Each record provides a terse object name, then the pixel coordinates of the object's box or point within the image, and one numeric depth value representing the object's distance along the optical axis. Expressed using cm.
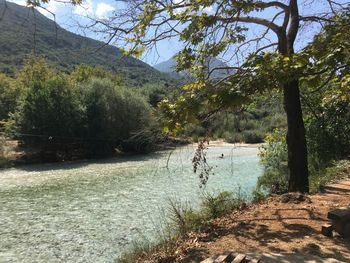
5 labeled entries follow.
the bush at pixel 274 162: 1372
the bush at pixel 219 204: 909
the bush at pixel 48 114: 3362
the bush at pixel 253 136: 4184
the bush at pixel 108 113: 3531
